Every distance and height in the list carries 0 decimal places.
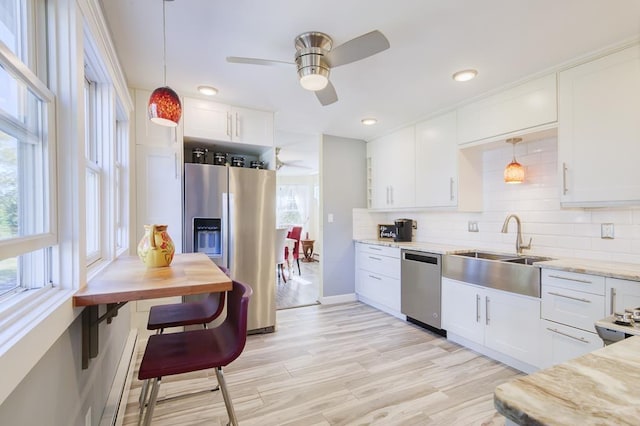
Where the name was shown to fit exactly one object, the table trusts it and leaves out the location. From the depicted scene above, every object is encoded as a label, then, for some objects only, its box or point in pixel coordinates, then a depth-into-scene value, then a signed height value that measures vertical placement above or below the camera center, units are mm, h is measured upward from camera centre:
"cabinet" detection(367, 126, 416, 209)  3697 +557
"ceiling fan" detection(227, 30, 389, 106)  1696 +897
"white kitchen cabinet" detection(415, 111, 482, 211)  3113 +448
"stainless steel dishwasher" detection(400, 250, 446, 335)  3080 -802
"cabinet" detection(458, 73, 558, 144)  2354 +839
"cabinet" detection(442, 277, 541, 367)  2283 -892
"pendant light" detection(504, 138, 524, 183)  2693 +344
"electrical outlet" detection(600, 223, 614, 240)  2273 -149
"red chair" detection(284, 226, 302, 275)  6241 -578
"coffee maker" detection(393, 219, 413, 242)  3920 -231
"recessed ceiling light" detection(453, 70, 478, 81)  2383 +1077
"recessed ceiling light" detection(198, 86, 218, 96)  2734 +1114
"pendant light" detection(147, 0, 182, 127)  1596 +558
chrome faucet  2775 -216
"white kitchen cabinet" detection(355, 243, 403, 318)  3613 -819
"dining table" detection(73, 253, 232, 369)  1077 -278
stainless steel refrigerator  2902 -112
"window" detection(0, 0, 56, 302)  831 +158
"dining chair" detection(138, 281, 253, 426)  1219 -607
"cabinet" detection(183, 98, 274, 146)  2967 +911
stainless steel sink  2287 -494
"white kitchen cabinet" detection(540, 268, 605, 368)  1923 -673
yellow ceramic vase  1544 -176
